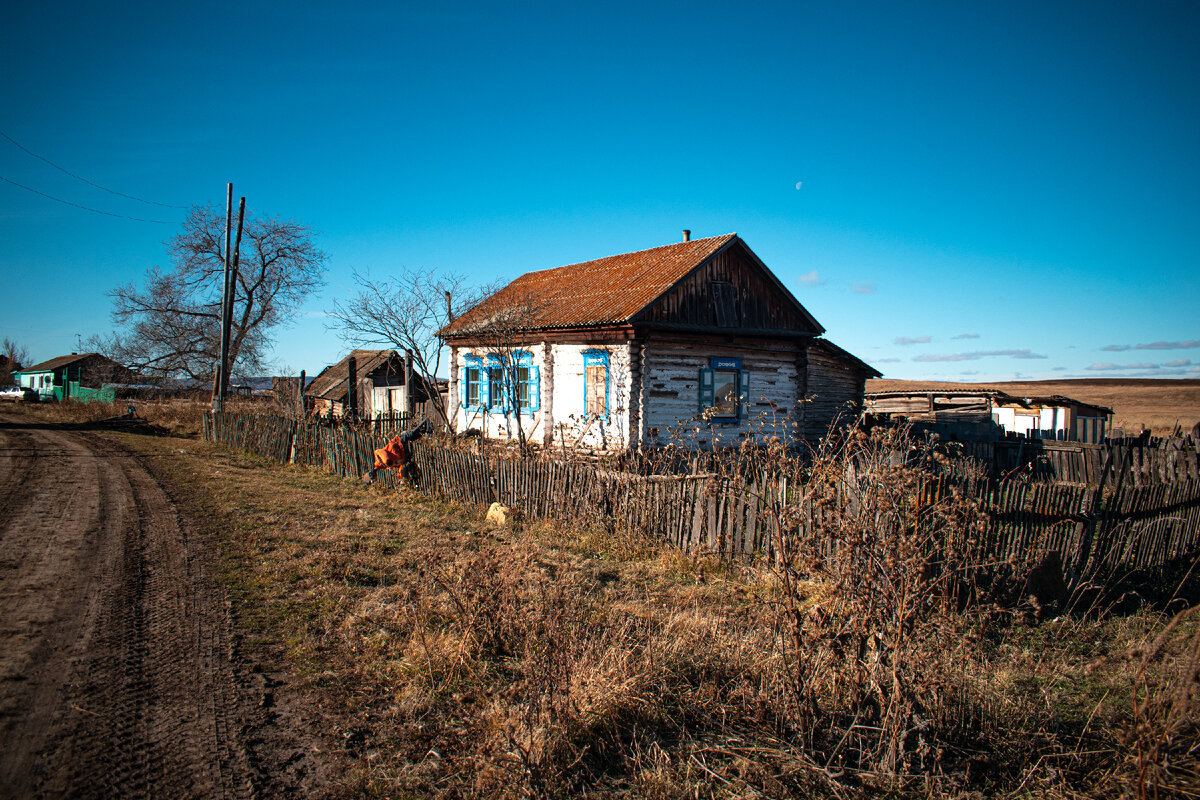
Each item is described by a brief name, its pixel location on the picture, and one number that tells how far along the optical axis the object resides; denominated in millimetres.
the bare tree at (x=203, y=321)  31016
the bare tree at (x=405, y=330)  15336
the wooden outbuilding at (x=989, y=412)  21172
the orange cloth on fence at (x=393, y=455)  11219
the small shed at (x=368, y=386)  29250
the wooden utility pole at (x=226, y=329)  20500
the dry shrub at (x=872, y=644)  3088
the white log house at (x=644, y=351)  14492
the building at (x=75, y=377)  42938
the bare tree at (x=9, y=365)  73188
